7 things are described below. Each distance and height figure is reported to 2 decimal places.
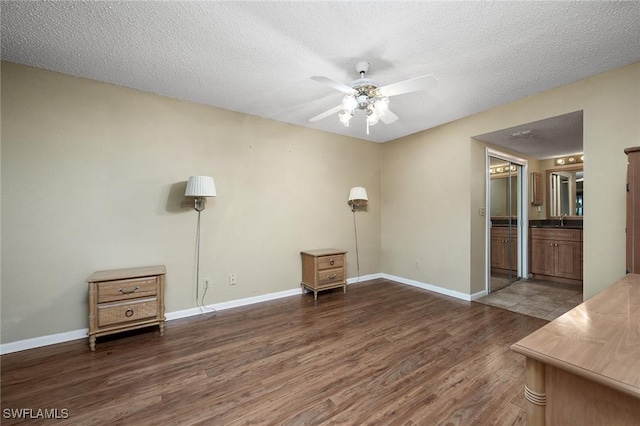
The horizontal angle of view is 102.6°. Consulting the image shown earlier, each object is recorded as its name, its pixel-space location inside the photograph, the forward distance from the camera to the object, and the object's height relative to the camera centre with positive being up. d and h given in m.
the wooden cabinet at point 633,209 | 1.91 +0.04
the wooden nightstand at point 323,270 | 3.56 -0.80
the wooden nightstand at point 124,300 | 2.23 -0.79
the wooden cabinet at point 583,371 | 0.74 -0.45
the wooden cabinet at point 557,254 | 4.12 -0.69
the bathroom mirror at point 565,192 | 4.56 +0.40
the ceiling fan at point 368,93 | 1.97 +1.00
